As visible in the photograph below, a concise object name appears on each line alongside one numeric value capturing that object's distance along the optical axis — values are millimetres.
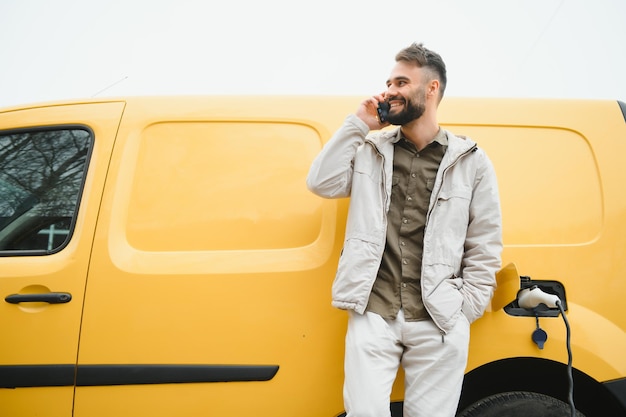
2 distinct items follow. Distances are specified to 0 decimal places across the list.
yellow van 1487
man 1341
